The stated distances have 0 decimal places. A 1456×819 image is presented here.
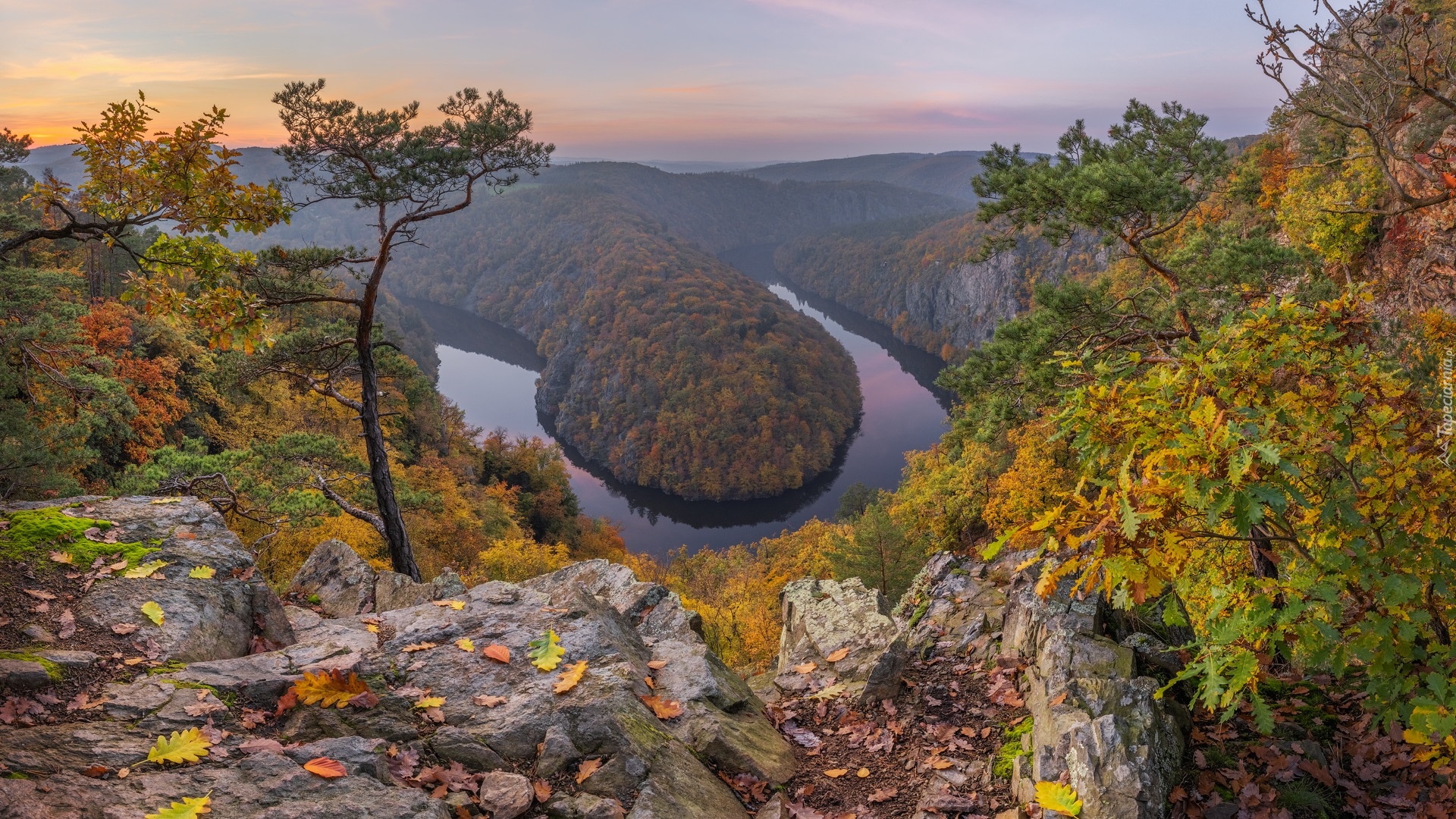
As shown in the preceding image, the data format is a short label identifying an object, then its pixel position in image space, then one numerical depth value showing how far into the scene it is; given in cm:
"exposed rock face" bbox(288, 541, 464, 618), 1016
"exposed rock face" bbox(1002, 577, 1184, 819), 455
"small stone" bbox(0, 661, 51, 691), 432
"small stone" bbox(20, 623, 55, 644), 500
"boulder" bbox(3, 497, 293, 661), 558
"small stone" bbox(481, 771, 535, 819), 436
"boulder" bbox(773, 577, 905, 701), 753
